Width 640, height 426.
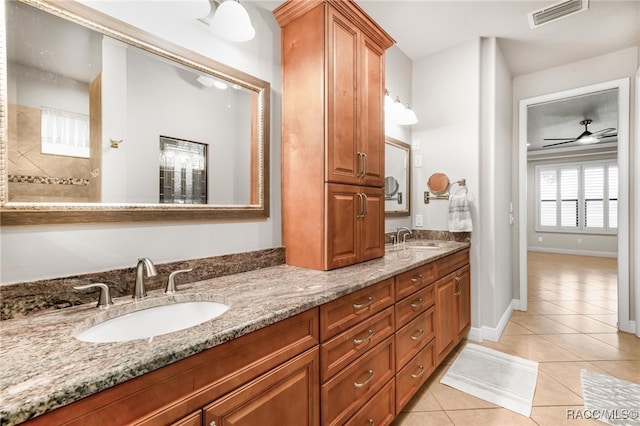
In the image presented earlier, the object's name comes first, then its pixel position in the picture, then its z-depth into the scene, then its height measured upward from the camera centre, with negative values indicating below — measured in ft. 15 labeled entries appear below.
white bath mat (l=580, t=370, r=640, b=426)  5.46 -3.98
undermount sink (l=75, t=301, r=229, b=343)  2.91 -1.26
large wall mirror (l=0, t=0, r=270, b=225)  3.06 +1.18
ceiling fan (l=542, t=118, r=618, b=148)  15.92 +4.42
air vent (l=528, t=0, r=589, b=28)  7.19 +5.27
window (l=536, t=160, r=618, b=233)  21.48 +1.06
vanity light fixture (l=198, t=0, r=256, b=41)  4.30 +2.94
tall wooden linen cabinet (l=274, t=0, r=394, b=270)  5.08 +1.51
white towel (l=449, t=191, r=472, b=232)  8.61 -0.10
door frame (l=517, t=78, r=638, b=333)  9.15 +0.45
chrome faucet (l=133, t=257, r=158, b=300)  3.51 -0.86
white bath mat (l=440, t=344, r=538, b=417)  6.02 -4.01
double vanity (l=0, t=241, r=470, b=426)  1.90 -1.30
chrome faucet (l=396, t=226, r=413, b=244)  8.83 -0.67
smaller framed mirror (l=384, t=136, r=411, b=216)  8.93 +1.14
